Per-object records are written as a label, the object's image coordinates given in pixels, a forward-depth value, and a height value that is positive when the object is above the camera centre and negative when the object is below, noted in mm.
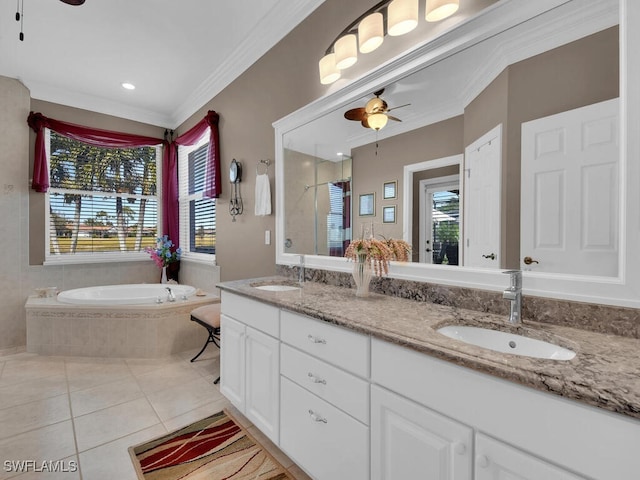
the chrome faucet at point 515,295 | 1116 -204
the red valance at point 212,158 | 3279 +851
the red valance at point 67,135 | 3309 +1185
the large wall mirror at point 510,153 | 1032 +354
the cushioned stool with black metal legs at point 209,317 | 2539 -667
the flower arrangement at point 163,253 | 4025 -188
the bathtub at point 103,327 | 2951 -840
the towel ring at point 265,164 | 2657 +636
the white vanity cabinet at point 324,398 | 1153 -658
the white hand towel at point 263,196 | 2602 +359
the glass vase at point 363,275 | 1659 -195
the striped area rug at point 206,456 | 1554 -1161
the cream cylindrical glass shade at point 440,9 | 1383 +1026
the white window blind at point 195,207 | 3719 +403
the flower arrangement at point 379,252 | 1619 -72
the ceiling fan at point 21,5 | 1888 +1648
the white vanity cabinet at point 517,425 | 644 -446
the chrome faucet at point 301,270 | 2209 -228
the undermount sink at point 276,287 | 2028 -322
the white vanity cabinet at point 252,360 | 1599 -688
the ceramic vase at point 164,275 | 4070 -477
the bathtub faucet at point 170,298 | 3102 -588
